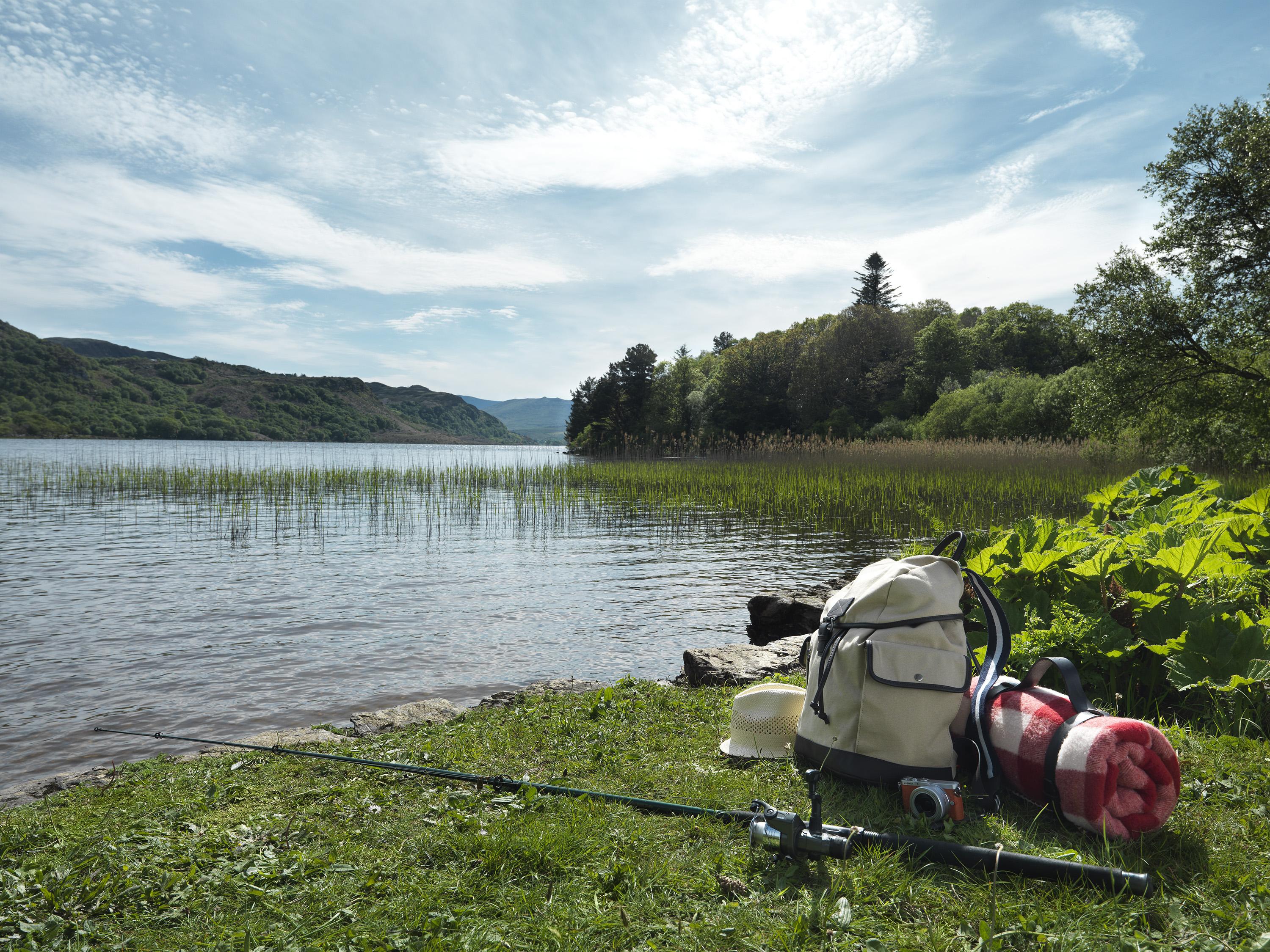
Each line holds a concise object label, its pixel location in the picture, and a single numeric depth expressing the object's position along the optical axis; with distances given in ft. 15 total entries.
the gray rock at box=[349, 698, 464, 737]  15.33
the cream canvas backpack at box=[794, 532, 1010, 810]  9.73
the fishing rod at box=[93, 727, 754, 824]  9.43
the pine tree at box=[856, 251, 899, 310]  245.45
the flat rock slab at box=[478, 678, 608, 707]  17.47
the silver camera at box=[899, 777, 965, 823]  9.01
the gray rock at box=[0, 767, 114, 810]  11.81
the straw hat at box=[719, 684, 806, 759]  11.93
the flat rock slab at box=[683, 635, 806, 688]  18.35
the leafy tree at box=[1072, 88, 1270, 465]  55.21
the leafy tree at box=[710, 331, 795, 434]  174.60
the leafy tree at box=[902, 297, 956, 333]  200.34
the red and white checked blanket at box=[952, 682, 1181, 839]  8.28
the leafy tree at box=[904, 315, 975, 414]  156.66
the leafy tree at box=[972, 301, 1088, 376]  168.76
